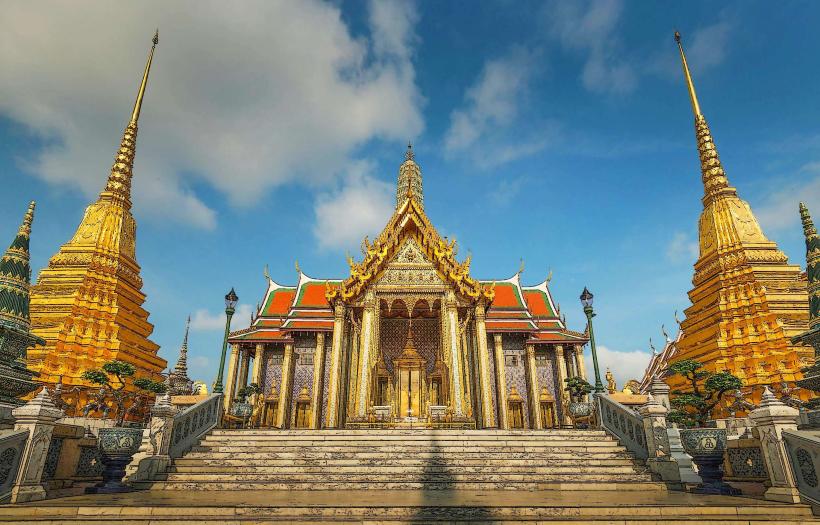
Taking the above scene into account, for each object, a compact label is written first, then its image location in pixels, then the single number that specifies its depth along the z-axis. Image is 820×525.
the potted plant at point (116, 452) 8.20
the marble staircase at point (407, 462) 8.12
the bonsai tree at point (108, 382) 14.63
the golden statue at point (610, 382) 18.47
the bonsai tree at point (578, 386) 18.23
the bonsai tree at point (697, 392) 12.15
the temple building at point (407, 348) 16.70
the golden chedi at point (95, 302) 19.00
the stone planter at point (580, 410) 16.91
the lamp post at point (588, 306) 16.11
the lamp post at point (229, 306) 16.48
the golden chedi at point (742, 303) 19.19
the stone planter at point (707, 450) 8.90
